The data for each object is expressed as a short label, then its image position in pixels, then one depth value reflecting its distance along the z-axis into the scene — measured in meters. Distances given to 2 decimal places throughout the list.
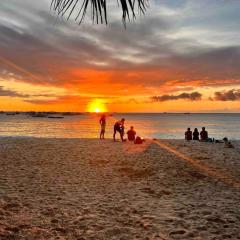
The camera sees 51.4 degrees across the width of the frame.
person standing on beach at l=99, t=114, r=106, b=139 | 20.51
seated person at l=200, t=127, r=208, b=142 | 20.21
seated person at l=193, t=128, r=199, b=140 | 21.12
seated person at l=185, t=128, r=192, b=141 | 20.57
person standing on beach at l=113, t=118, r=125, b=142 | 18.89
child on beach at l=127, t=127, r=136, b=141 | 19.54
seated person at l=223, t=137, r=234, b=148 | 17.13
